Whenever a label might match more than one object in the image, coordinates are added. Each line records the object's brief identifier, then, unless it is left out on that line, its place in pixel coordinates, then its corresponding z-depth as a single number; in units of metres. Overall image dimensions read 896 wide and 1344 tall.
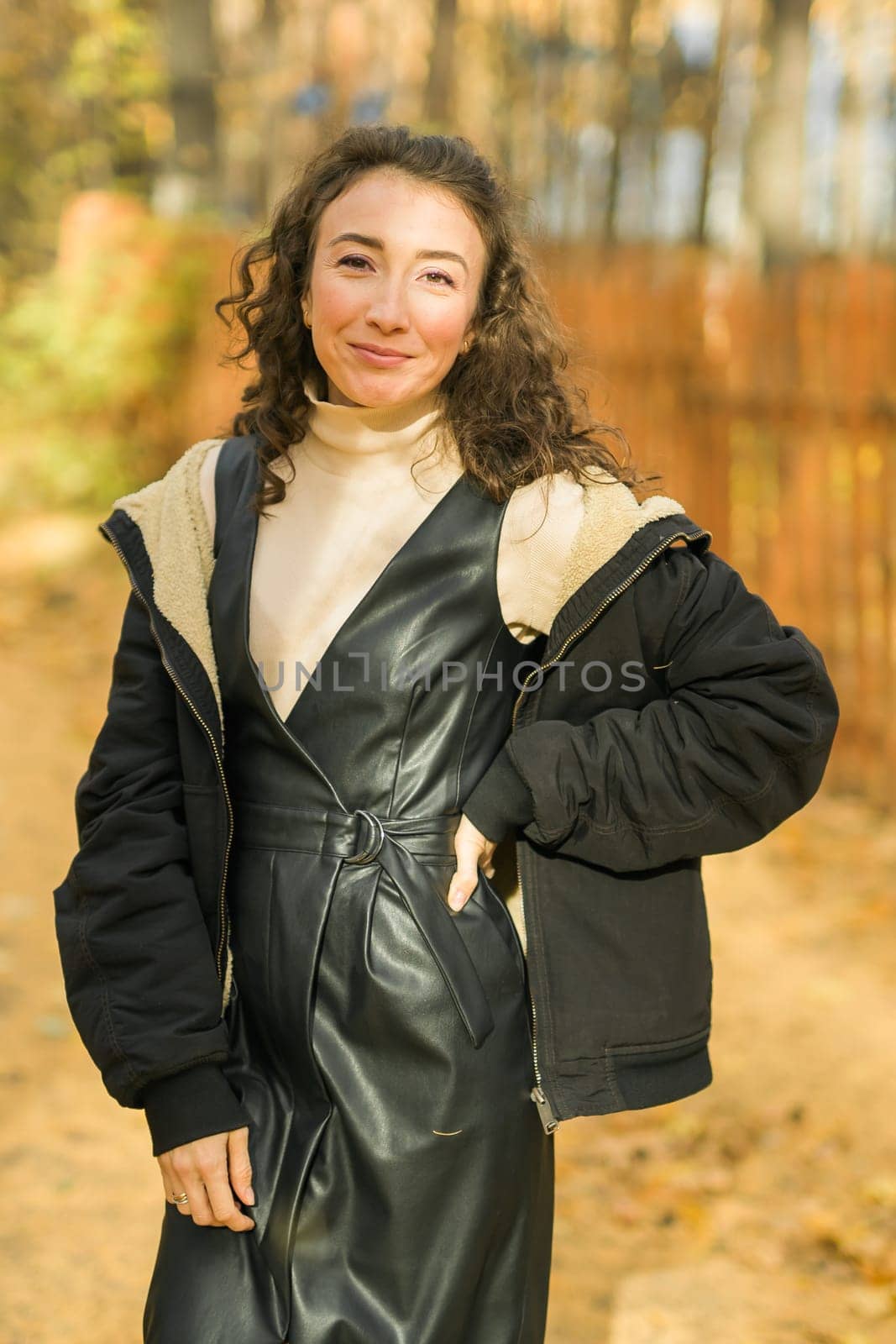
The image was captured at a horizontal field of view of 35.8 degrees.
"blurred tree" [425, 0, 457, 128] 12.70
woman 1.86
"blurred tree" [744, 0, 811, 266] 9.43
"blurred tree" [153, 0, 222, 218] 11.52
